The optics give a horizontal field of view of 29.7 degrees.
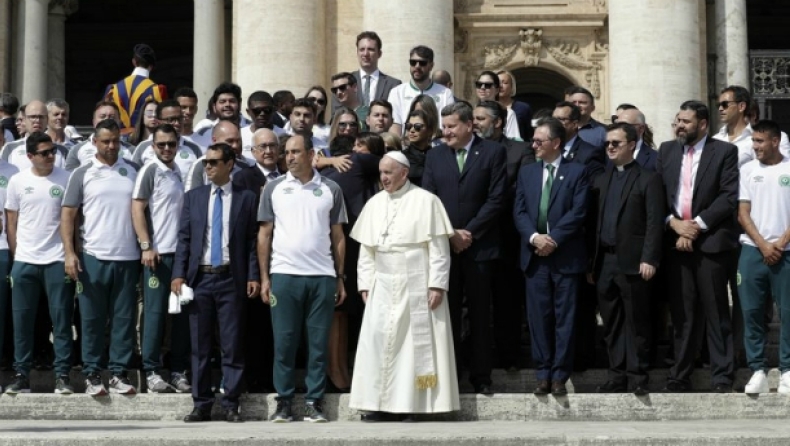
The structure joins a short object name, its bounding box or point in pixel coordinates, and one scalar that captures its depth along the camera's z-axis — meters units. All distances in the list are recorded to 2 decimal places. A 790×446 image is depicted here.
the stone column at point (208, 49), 22.69
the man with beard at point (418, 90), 13.95
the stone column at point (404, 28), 20.78
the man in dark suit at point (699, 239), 11.69
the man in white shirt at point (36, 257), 11.87
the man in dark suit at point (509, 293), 12.15
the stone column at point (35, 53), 23.58
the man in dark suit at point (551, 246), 11.45
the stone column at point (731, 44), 22.28
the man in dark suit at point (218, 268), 11.26
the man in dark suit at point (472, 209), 11.64
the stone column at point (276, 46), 21.08
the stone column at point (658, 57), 21.05
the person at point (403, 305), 11.08
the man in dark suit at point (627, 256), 11.61
